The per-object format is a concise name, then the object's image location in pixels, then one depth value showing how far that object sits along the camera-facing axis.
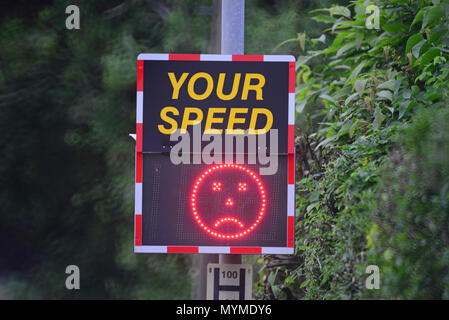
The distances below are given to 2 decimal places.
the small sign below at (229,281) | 8.57
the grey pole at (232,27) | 9.14
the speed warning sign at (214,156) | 8.06
